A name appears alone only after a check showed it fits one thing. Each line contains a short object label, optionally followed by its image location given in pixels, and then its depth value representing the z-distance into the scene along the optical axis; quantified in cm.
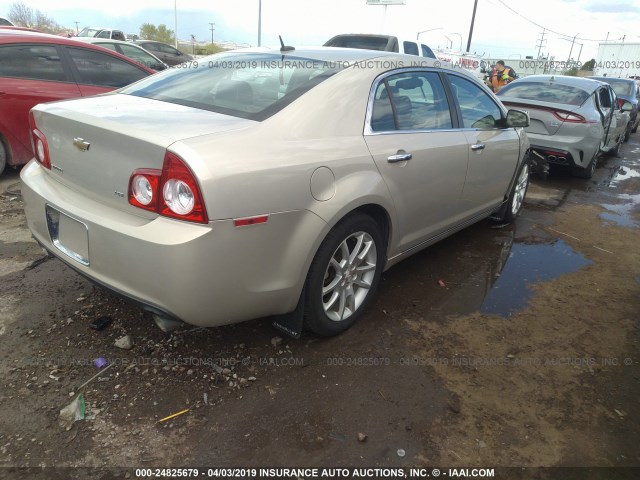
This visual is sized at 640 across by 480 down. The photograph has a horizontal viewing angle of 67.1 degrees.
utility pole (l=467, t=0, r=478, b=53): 3194
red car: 520
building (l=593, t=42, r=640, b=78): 2945
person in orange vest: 1301
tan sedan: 207
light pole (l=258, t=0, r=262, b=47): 3188
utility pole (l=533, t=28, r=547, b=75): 3634
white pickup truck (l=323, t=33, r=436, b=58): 1035
